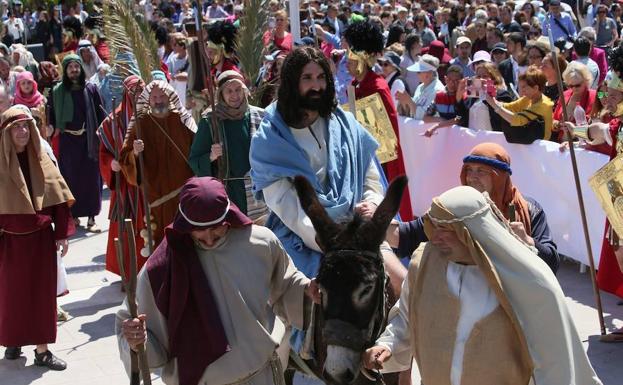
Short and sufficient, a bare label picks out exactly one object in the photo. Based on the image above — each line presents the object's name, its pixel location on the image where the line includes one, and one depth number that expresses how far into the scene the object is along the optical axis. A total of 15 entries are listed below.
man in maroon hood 4.39
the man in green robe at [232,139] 7.95
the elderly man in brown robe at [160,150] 8.52
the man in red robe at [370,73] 9.24
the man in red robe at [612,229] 7.21
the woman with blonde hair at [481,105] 10.87
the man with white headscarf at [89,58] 15.62
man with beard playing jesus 5.66
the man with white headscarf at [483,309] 3.99
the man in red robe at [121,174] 9.05
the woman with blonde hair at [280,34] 15.45
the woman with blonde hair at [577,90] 9.86
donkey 4.18
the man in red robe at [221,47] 12.88
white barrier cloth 9.23
